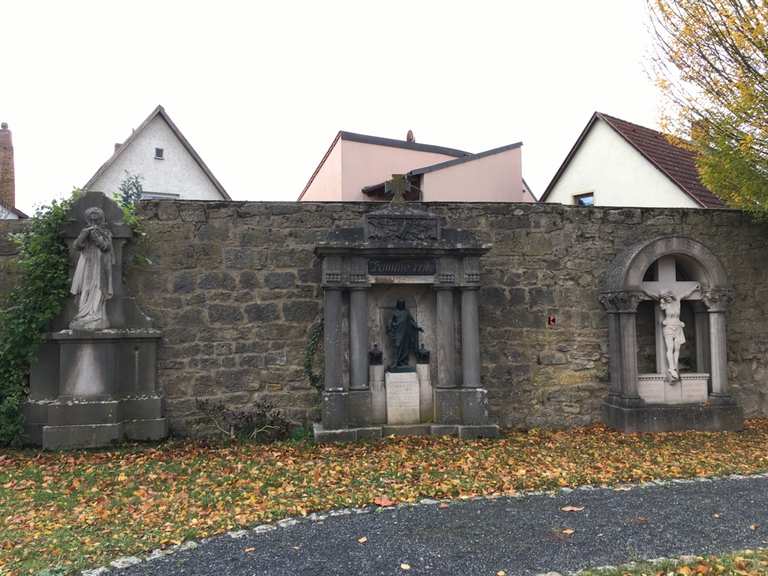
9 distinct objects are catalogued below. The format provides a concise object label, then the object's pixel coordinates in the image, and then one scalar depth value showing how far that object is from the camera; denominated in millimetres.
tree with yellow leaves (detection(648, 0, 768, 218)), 6855
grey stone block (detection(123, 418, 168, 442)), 6348
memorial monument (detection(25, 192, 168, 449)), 6105
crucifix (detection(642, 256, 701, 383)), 7402
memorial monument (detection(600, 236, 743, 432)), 7207
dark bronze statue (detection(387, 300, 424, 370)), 6867
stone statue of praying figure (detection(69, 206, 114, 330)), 6266
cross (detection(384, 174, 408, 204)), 7191
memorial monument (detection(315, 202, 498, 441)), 6605
